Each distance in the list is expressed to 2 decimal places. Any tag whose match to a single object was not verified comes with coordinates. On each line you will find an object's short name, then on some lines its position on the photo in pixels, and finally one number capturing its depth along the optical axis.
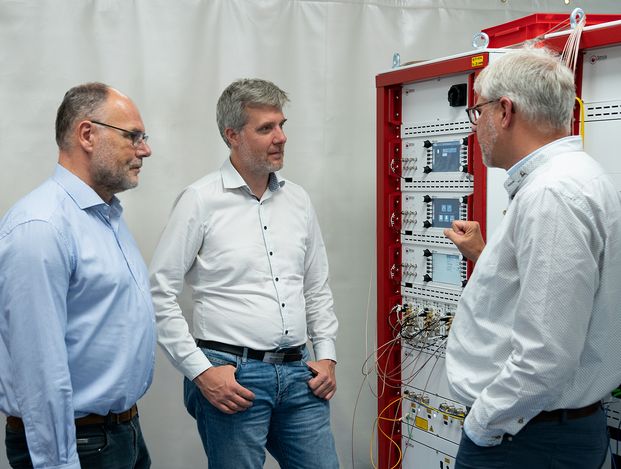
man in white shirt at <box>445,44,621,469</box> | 1.62
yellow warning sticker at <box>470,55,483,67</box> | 2.67
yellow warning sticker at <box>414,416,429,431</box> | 3.10
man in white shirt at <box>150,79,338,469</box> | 2.41
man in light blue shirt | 1.66
